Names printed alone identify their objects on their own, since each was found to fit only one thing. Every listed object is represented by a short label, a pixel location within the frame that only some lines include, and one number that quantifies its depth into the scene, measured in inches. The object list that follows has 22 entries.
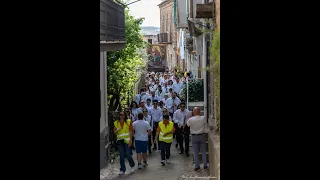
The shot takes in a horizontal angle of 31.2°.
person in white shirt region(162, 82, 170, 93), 773.5
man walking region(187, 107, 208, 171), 476.4
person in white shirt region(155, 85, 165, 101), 752.0
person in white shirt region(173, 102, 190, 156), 558.6
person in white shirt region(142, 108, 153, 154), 566.8
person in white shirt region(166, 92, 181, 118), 639.8
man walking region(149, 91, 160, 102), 705.3
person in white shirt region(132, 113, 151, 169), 491.5
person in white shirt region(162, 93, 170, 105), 708.9
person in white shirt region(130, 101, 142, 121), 585.3
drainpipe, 563.1
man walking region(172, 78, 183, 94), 782.7
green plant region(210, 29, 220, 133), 322.7
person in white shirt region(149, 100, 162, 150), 593.0
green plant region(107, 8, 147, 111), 703.7
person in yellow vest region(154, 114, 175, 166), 511.2
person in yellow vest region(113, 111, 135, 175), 472.7
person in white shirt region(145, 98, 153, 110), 623.2
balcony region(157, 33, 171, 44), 2048.5
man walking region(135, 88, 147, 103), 692.4
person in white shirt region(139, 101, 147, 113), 588.1
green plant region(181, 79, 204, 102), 653.3
